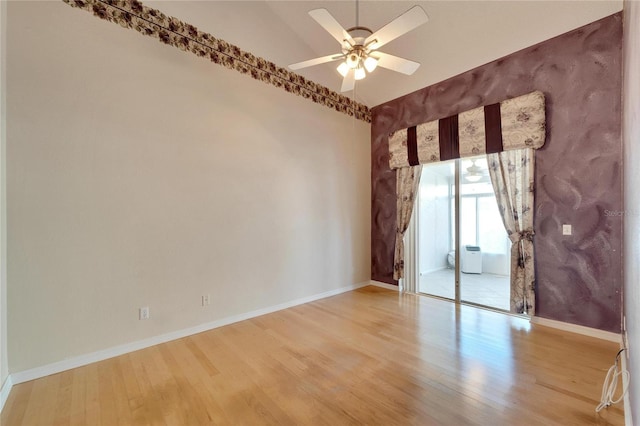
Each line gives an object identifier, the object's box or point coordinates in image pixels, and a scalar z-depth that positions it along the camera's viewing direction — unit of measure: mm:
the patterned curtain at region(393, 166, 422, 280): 4395
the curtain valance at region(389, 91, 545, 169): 3133
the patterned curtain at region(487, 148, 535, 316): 3203
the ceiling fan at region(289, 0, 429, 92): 2004
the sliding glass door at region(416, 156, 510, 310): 3795
